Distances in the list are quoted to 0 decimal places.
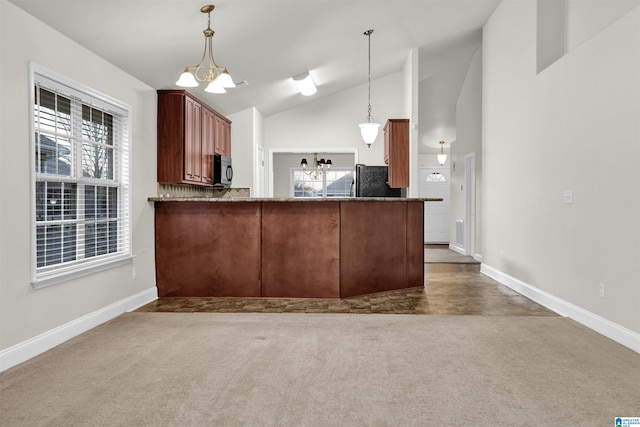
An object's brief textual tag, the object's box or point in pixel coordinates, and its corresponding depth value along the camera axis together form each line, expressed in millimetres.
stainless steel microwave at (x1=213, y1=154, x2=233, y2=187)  6398
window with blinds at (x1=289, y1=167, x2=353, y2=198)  12523
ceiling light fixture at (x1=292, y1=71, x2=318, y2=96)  6905
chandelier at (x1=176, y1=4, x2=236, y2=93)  3584
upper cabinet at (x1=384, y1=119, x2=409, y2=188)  7312
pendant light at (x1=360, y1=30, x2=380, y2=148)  6180
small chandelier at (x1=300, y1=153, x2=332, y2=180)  11336
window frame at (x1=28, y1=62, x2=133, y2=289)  3090
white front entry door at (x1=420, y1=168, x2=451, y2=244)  11523
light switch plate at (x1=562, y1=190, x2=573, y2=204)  4124
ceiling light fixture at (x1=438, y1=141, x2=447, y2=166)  11320
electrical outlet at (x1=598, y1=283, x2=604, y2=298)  3633
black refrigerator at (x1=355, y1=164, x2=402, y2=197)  7469
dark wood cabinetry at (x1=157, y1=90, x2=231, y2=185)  5020
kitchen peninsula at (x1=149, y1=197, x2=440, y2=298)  4875
